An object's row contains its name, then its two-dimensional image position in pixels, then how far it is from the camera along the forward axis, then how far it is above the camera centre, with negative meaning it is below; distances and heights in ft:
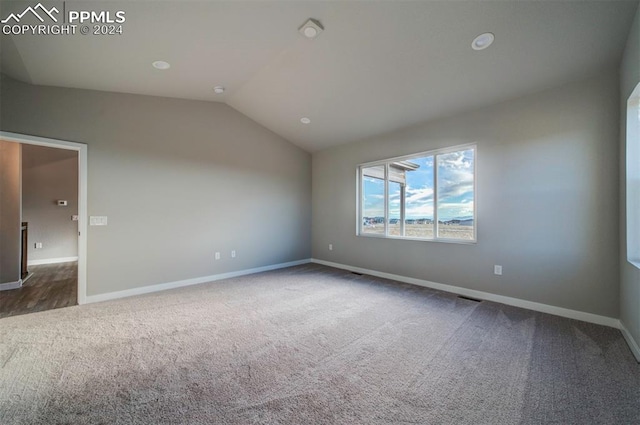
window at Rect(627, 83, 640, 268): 7.64 +0.98
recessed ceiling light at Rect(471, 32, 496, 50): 8.09 +5.67
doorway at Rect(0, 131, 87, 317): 10.43 -3.24
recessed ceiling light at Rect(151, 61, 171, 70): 9.95 +5.90
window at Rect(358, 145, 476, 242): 12.34 +0.84
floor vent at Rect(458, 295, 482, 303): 11.16 -4.01
